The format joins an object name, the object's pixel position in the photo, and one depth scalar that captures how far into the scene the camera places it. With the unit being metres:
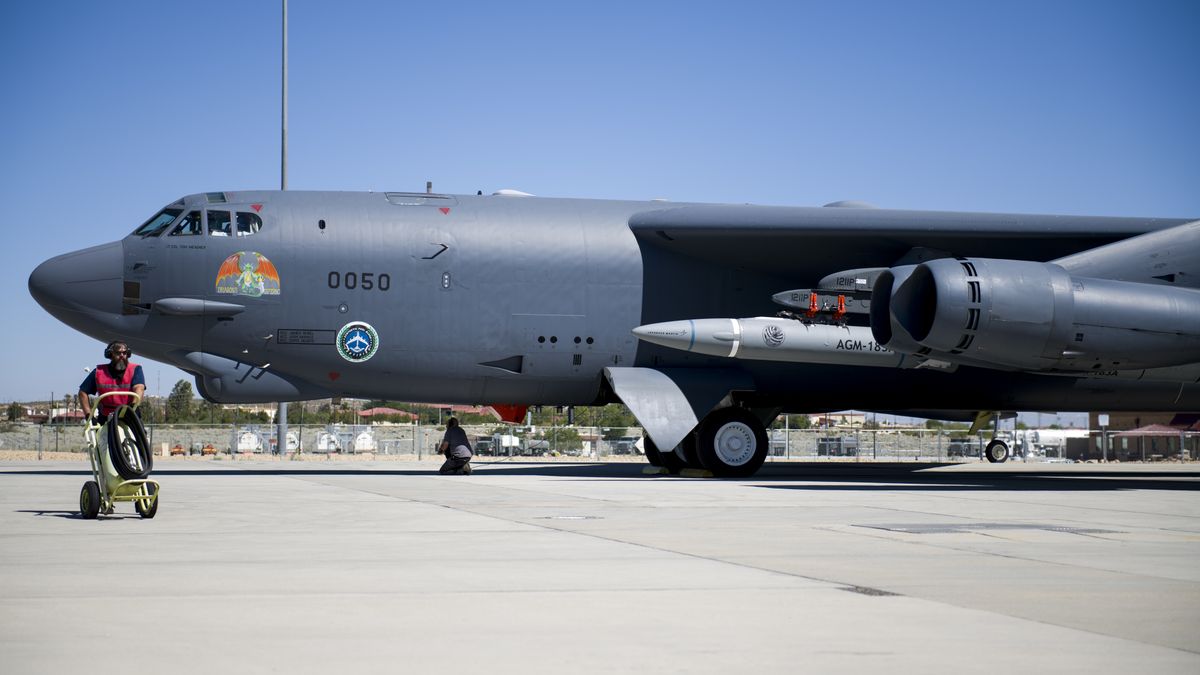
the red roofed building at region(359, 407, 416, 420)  109.63
